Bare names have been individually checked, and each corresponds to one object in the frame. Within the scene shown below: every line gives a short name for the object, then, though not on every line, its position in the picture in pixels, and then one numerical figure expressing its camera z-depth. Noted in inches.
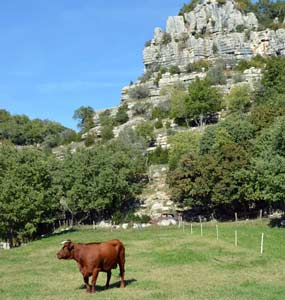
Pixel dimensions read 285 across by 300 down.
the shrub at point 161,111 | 4200.3
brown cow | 700.1
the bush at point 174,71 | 4862.2
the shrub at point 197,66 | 4793.3
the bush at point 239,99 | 3688.5
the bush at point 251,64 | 4527.6
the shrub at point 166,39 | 5373.5
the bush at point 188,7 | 5659.5
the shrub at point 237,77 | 4308.6
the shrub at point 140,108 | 4493.1
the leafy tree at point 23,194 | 1942.7
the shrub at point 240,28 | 5098.4
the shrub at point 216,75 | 4355.8
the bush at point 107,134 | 4069.9
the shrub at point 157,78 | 4830.2
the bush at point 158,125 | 3987.0
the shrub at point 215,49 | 4975.4
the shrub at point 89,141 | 4037.6
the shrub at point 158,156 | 3297.2
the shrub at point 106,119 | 4446.4
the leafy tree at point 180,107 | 3826.3
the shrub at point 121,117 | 4483.3
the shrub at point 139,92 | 4832.7
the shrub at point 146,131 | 3599.9
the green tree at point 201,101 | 3737.7
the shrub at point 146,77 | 5049.2
